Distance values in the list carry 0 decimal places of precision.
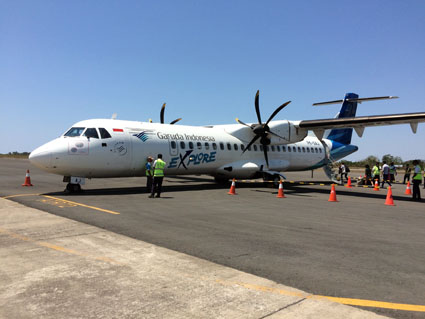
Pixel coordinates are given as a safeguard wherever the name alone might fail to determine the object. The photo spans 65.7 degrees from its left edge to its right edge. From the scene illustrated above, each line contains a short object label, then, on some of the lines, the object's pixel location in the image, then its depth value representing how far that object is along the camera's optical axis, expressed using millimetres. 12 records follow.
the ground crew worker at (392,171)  26162
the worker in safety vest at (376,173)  23559
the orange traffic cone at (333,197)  13545
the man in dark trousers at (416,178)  14327
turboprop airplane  13016
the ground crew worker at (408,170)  24912
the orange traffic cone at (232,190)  14714
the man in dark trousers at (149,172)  14305
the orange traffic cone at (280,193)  14315
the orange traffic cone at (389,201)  12852
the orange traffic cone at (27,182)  16252
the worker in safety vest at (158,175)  12711
